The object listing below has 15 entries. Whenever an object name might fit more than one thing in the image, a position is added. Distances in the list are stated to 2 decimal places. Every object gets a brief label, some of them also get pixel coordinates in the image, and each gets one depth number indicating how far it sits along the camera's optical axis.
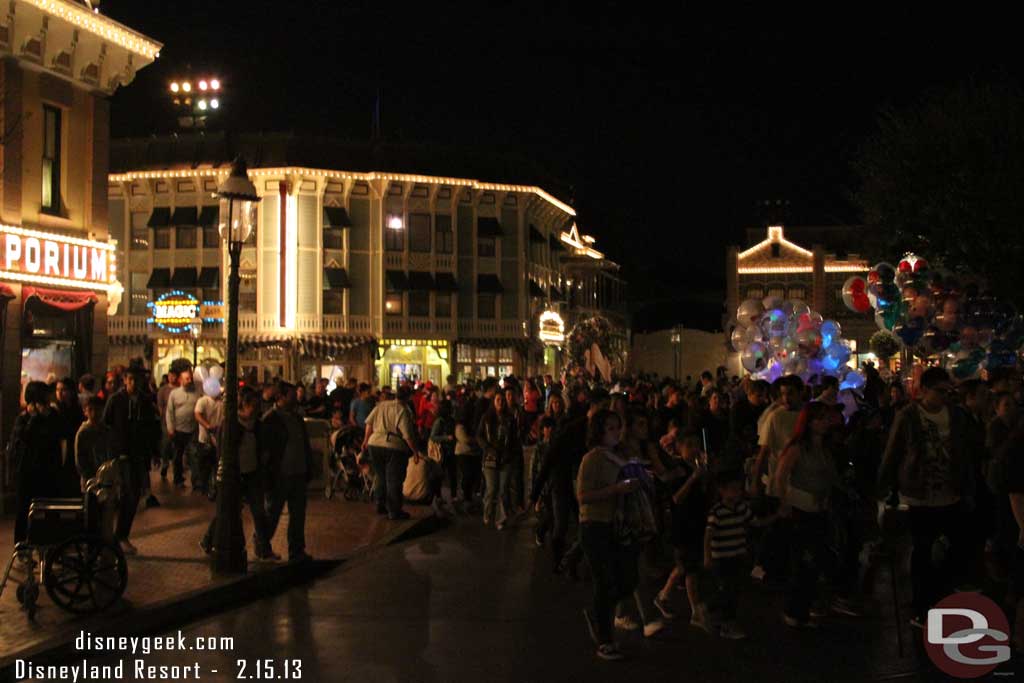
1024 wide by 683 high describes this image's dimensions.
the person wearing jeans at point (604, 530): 8.00
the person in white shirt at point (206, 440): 17.05
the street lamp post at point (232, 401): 11.09
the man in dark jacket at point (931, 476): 8.48
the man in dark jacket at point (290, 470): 11.85
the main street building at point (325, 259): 43.97
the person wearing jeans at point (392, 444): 15.55
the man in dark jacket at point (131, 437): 12.41
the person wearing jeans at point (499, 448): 15.41
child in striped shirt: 8.63
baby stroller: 18.27
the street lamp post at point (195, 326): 31.78
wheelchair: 9.09
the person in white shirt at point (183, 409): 17.89
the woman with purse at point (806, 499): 8.86
